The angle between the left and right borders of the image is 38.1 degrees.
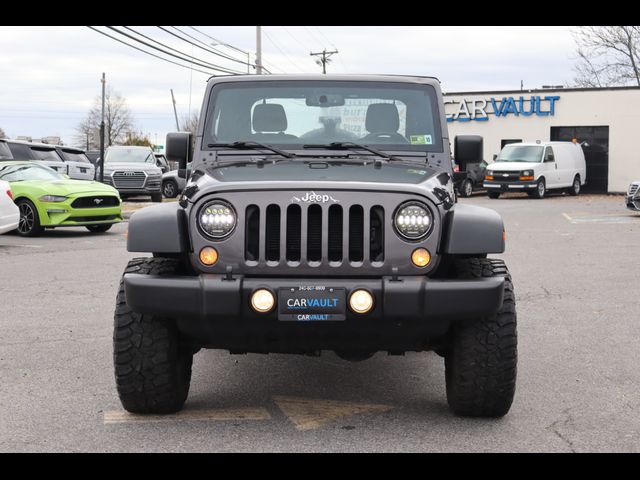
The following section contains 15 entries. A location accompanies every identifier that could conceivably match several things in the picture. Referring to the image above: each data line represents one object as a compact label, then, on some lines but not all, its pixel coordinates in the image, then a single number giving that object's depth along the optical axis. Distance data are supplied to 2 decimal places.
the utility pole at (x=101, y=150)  22.11
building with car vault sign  38.75
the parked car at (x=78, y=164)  25.56
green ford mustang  16.47
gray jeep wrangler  4.49
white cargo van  32.75
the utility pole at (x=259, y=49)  40.75
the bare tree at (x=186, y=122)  109.93
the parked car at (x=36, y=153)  21.20
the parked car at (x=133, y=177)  27.58
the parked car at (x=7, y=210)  14.43
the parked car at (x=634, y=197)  21.89
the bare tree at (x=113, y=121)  96.44
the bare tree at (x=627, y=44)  54.25
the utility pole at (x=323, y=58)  62.64
